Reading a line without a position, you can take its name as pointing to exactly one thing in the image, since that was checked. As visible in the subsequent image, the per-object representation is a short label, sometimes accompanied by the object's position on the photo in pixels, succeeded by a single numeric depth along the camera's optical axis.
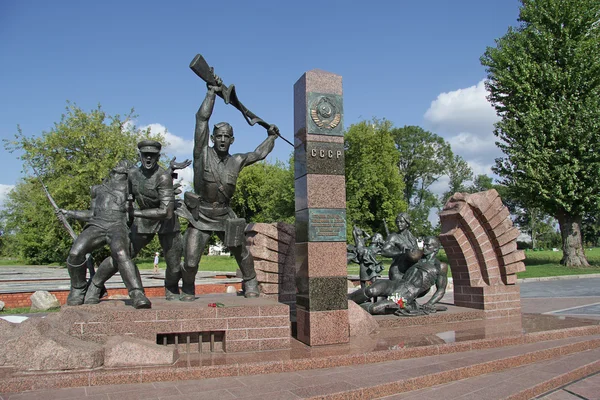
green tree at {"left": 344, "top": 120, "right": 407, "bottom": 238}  33.28
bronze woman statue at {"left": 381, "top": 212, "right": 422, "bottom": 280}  8.53
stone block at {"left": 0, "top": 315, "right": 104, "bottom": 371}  4.60
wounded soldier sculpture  7.78
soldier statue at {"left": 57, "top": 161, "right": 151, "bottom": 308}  5.83
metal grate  5.65
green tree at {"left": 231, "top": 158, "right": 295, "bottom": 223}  39.50
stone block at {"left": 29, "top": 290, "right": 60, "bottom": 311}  11.95
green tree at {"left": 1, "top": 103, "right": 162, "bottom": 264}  24.39
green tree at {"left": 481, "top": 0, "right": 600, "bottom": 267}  20.94
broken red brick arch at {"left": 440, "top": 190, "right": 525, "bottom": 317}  8.47
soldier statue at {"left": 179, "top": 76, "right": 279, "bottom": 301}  6.64
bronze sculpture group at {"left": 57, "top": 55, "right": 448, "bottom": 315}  6.05
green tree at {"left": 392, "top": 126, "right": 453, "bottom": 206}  44.53
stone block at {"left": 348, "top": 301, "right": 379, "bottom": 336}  6.70
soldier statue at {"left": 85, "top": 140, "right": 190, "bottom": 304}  6.14
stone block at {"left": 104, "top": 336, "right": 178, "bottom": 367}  4.84
